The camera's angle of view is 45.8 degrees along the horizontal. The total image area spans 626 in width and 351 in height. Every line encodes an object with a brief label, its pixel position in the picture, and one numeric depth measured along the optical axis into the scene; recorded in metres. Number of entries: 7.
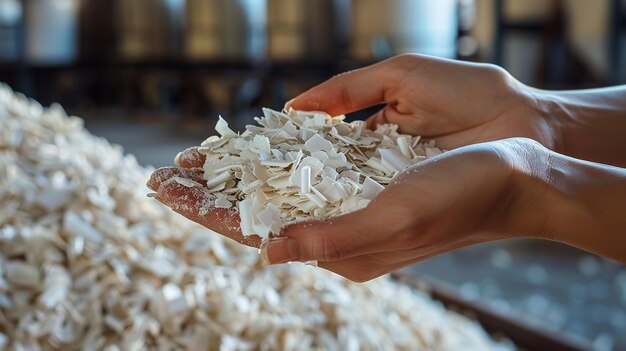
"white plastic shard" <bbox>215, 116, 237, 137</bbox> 1.07
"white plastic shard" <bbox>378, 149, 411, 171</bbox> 0.99
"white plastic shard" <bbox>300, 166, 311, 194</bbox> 0.87
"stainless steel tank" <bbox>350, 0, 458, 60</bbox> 4.86
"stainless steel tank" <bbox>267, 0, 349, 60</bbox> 5.89
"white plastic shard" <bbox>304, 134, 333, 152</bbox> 1.00
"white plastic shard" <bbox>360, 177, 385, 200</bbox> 0.85
